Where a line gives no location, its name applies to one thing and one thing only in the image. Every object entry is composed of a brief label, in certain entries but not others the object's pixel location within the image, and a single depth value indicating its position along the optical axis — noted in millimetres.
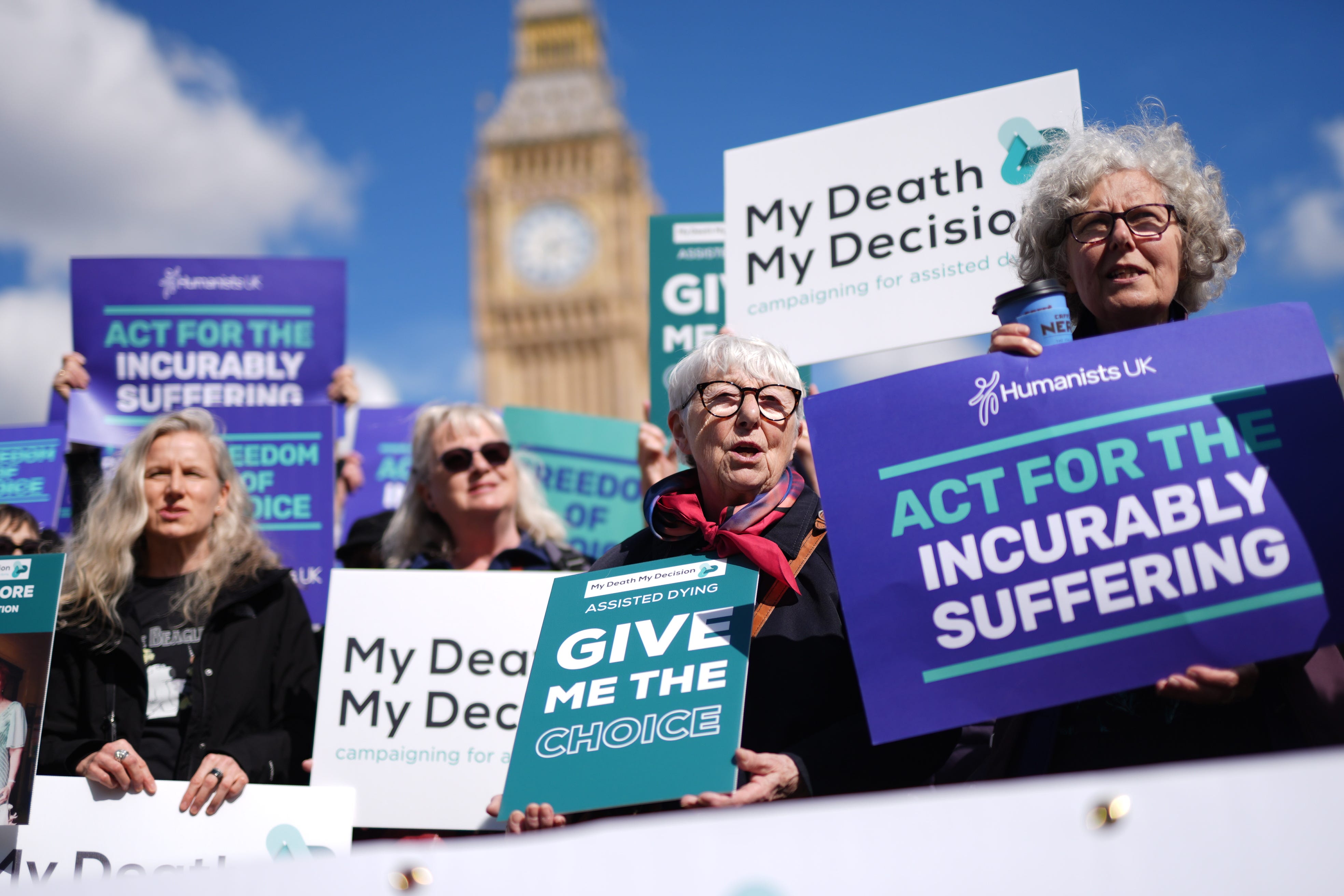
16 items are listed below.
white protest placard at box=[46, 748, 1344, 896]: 1037
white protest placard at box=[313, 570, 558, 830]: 2613
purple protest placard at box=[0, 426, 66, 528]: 3547
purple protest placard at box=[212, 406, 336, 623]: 3846
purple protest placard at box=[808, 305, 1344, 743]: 1563
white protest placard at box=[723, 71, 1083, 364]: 3281
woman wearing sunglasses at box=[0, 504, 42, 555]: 3172
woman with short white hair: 1800
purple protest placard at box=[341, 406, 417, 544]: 5055
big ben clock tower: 41500
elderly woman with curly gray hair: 1612
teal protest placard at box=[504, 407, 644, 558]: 4730
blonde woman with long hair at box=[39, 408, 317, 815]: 2568
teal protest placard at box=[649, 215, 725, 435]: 4488
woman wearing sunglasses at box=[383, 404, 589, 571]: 3488
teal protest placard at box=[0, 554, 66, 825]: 2266
